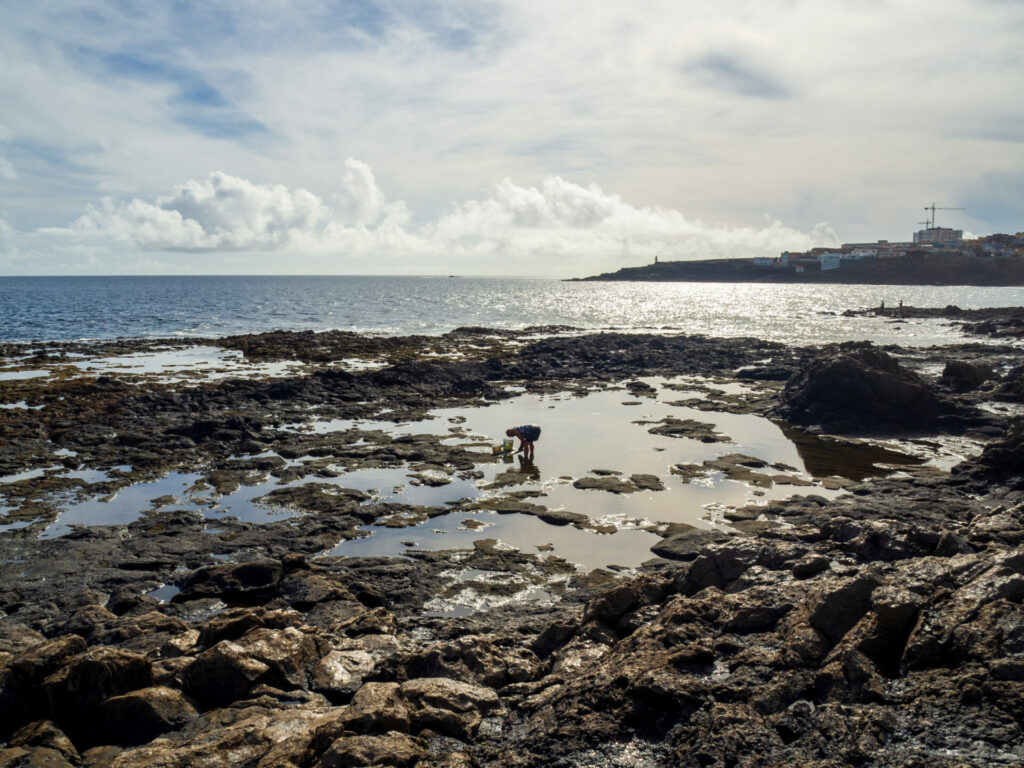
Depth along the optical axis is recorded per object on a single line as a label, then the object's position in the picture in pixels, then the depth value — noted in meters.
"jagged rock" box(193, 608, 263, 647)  9.25
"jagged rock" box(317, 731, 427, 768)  5.97
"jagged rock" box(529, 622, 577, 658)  9.55
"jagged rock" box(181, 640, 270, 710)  8.01
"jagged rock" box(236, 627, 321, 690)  8.35
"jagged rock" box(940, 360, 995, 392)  30.98
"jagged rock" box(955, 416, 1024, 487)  17.16
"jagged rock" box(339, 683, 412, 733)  6.55
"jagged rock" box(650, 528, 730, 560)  13.60
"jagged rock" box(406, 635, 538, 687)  8.34
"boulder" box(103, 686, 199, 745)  7.42
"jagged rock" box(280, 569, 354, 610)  11.42
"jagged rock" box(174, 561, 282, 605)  11.76
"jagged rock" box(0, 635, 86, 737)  7.59
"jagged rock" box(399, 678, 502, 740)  6.90
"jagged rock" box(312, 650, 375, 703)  8.38
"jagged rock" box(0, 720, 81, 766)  6.79
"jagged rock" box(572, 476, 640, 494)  18.00
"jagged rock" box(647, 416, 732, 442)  23.97
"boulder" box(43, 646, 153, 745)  7.60
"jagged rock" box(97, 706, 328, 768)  6.30
